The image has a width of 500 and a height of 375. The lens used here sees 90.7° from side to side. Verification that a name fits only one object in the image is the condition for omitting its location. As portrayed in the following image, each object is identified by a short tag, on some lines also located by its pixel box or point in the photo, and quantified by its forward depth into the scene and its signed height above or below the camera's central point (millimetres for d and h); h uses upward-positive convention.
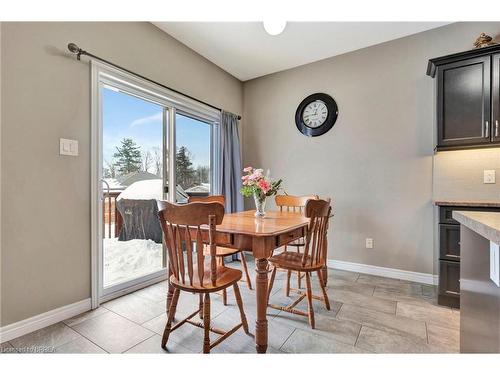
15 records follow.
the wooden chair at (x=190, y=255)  1362 -407
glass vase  2157 -154
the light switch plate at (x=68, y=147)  1893 +297
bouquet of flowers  2094 -3
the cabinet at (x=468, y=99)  2094 +797
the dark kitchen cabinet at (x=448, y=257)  2107 -595
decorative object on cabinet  2205 +1328
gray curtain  3451 +344
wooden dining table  1475 -344
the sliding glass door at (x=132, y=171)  2143 +150
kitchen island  843 -396
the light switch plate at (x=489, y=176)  2328 +121
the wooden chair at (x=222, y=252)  2166 -595
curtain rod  1918 +1068
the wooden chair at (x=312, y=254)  1700 -504
